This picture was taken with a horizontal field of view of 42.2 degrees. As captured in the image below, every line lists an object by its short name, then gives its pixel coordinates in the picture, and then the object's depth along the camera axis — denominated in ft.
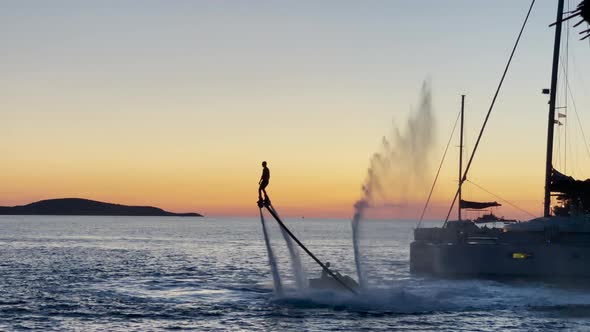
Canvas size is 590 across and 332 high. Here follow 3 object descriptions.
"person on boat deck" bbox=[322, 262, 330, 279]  169.68
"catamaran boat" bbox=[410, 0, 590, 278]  204.74
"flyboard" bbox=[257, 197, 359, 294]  157.95
